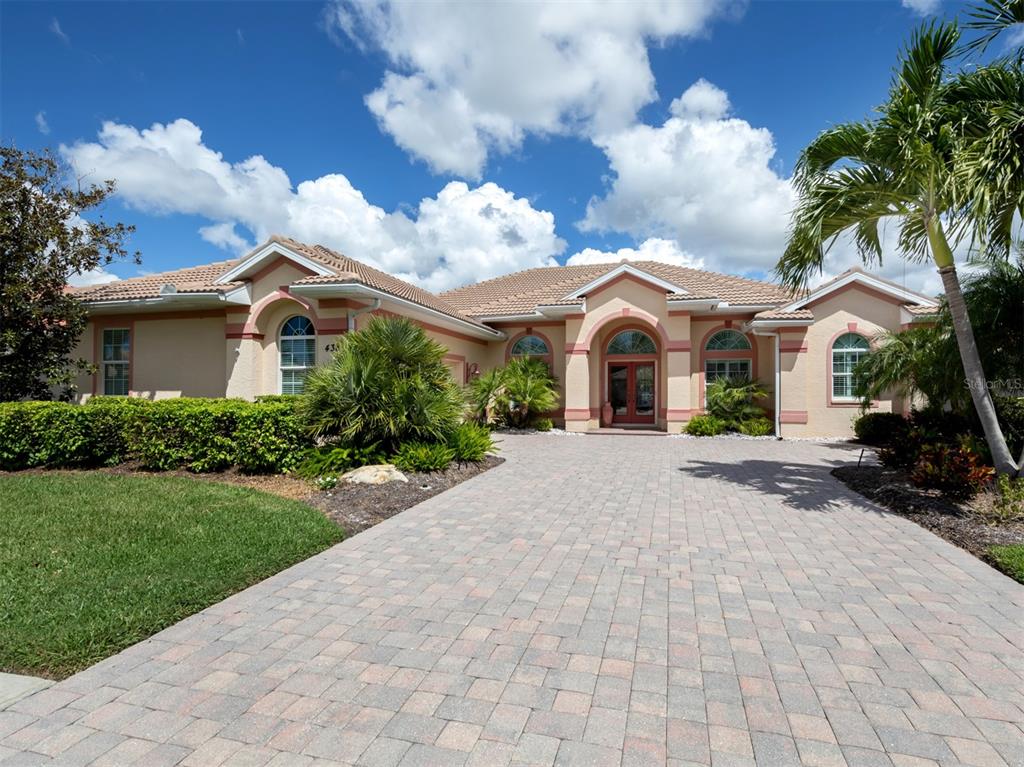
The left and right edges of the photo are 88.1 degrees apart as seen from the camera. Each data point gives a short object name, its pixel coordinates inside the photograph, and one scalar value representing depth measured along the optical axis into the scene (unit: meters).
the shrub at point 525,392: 18.94
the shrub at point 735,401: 18.25
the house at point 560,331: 15.03
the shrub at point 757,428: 17.86
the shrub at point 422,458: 10.05
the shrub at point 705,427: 18.03
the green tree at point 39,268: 13.27
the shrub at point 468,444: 11.24
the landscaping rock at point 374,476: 9.08
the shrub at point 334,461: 9.66
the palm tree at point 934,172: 7.25
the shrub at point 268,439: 9.76
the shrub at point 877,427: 14.89
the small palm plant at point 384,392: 10.14
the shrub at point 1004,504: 6.89
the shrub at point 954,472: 7.71
